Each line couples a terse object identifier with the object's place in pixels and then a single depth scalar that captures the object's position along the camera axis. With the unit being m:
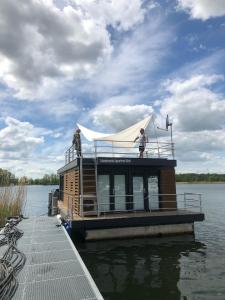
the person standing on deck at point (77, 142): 11.03
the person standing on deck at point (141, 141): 11.94
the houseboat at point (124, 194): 9.77
